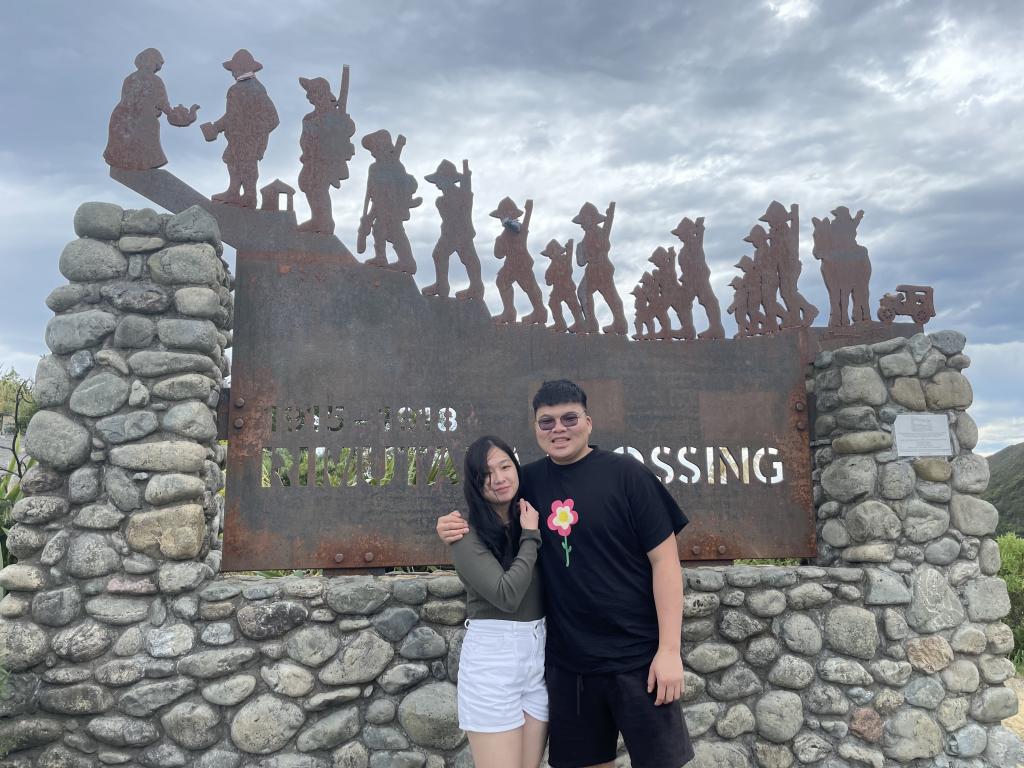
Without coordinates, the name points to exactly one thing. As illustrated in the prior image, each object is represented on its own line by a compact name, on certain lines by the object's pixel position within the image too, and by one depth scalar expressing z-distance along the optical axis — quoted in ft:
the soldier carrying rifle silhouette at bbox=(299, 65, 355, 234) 12.03
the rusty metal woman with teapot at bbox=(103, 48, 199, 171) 11.61
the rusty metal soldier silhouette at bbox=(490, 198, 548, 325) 12.57
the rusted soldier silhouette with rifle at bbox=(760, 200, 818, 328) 13.66
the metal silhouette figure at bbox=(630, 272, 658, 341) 13.01
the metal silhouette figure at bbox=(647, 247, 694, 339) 13.14
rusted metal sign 11.48
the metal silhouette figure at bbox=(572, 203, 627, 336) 12.85
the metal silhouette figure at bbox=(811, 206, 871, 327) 13.88
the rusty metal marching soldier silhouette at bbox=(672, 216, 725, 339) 13.37
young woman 7.23
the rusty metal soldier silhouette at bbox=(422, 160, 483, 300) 12.37
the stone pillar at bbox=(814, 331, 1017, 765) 12.02
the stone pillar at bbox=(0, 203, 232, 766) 9.86
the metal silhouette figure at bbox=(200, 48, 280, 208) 11.89
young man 7.31
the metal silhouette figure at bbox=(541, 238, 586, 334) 12.69
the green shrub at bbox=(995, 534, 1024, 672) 22.54
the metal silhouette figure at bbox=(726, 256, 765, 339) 13.48
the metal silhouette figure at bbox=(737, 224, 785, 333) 13.60
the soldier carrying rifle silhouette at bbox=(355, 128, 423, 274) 12.21
